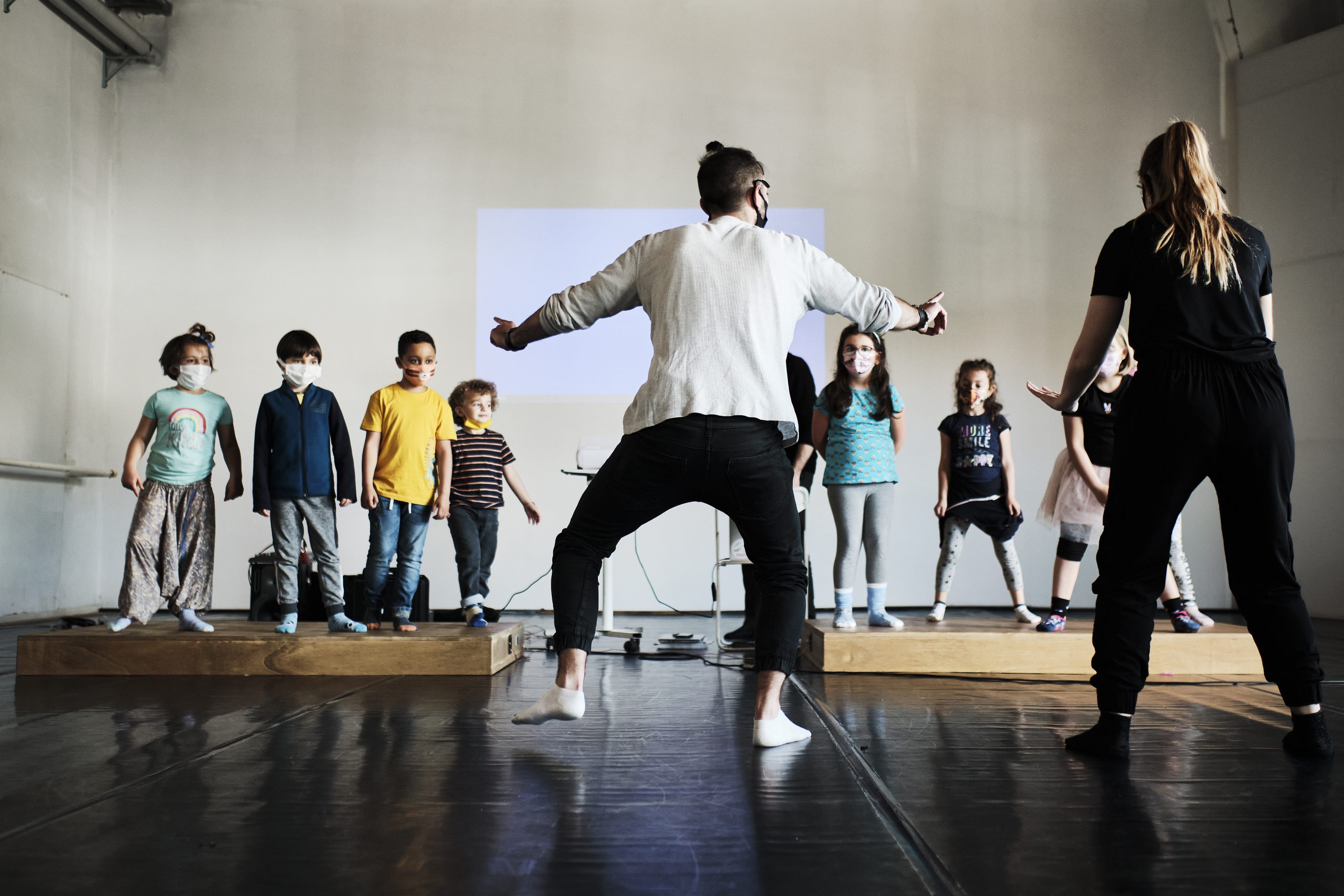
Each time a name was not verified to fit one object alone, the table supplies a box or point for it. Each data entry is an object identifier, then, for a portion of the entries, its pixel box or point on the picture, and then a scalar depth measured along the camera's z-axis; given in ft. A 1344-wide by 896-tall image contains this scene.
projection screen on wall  21.11
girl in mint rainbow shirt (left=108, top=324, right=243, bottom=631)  11.59
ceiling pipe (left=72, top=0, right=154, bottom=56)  19.74
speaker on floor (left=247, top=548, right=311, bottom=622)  15.85
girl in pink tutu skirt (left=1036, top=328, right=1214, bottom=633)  11.90
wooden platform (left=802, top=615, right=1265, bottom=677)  10.52
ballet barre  18.07
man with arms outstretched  6.51
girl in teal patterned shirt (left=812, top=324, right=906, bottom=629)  12.41
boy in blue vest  11.90
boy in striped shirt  13.58
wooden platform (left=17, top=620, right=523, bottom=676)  10.69
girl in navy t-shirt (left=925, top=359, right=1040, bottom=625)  13.55
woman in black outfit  6.18
